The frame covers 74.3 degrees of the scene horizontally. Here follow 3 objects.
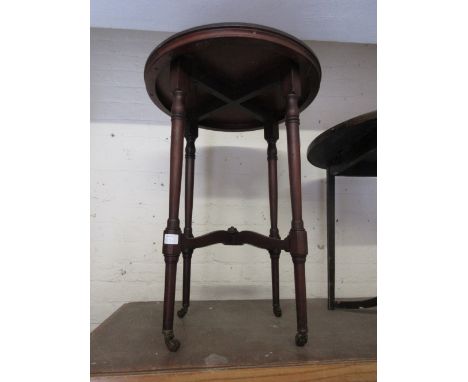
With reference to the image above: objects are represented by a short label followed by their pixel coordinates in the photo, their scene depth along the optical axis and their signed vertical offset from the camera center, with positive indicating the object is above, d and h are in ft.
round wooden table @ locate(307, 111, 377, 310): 2.80 +0.43
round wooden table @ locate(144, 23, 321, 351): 2.13 +0.94
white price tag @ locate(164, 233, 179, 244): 2.30 -0.33
